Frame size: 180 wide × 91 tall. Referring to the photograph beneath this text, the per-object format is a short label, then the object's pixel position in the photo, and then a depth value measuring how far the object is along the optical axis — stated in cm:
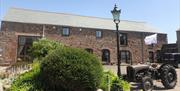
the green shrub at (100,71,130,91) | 531
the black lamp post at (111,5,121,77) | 665
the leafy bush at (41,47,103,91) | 462
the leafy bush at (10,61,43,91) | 481
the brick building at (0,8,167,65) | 1415
